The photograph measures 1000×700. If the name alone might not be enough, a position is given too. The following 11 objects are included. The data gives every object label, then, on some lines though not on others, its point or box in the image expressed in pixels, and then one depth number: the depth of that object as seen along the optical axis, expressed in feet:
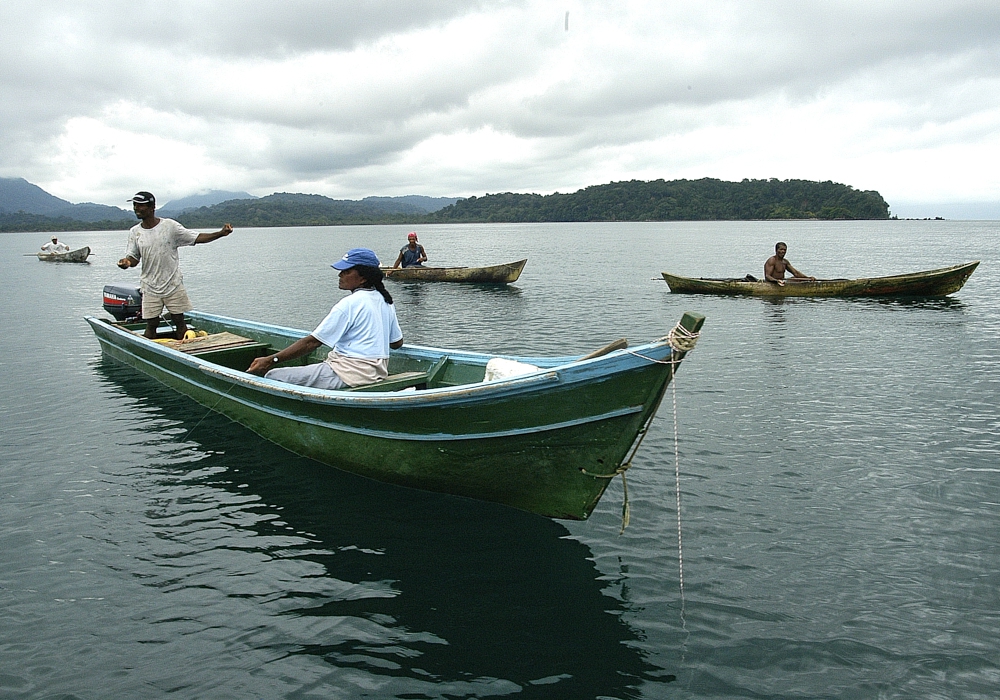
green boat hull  17.37
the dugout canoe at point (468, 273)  90.12
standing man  32.96
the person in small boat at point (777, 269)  71.10
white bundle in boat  21.74
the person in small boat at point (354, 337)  23.48
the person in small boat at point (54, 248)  166.09
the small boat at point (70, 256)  164.76
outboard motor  47.19
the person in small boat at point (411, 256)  90.38
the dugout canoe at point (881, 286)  68.18
